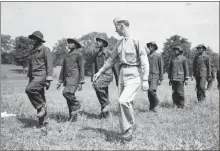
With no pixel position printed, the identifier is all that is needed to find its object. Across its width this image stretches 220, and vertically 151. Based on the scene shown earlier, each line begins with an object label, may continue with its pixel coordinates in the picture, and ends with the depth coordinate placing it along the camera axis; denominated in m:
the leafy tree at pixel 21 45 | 85.92
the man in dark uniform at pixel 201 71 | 12.37
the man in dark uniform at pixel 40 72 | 7.69
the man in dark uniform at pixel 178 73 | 11.68
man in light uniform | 6.01
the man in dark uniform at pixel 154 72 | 10.45
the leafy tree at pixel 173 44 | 86.58
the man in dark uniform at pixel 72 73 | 8.48
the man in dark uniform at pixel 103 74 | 9.48
